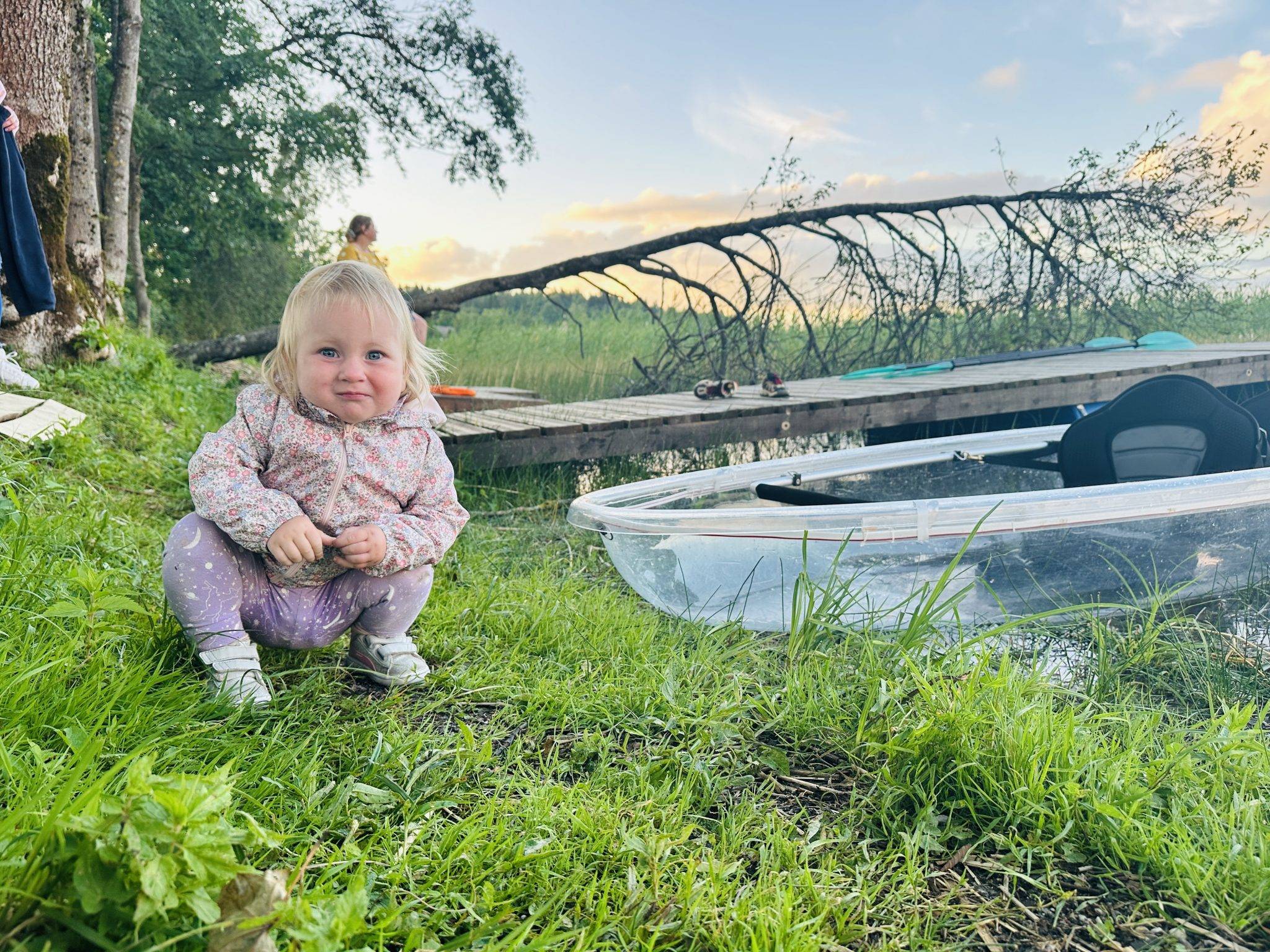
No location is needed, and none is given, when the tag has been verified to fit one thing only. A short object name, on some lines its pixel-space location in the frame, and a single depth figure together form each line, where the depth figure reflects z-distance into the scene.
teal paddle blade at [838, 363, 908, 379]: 6.84
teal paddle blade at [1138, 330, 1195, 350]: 7.54
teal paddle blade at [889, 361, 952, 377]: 6.75
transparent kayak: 2.82
